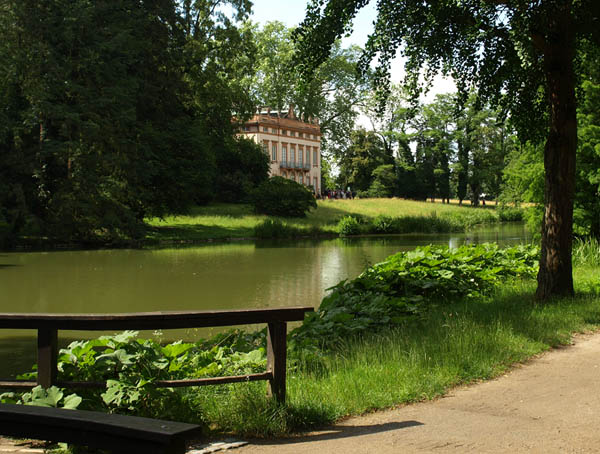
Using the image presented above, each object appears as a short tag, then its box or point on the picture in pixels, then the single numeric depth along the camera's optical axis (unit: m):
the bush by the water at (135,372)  4.84
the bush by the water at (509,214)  56.53
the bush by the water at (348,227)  41.81
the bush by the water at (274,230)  38.97
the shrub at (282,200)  47.12
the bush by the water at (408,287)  9.26
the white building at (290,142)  86.94
